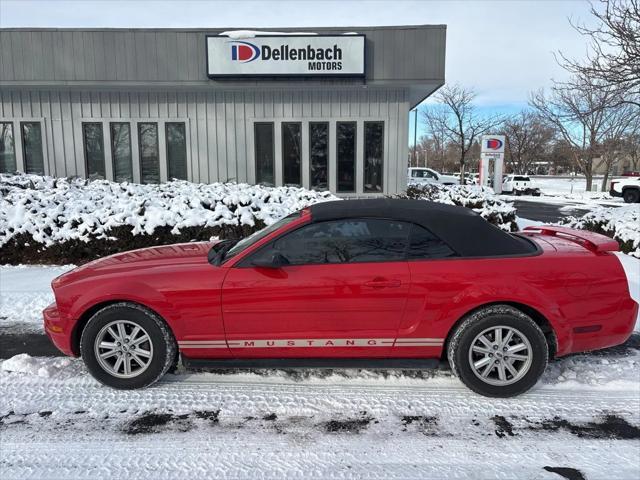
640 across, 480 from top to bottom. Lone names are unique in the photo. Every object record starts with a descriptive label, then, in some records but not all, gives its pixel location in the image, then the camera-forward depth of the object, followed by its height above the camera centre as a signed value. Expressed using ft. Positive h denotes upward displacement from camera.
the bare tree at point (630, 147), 112.90 +9.60
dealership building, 41.19 +7.81
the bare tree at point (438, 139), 115.74 +14.91
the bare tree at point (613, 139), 101.20 +10.77
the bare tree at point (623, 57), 29.19 +8.34
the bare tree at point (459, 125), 100.93 +14.11
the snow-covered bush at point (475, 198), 32.48 -1.27
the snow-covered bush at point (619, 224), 25.54 -2.58
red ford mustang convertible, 10.85 -2.97
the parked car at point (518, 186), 105.40 -0.89
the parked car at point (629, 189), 78.64 -1.19
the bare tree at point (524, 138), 160.66 +16.07
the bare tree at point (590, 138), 101.24 +11.37
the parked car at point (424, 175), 80.77 +1.31
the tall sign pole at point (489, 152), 79.56 +5.27
